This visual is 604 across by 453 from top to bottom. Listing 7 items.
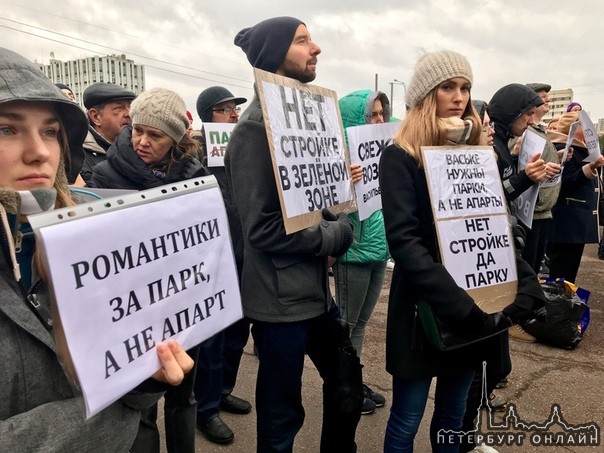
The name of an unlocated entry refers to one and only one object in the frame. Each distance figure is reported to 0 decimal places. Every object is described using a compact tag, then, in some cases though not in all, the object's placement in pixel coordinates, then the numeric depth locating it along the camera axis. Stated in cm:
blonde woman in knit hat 176
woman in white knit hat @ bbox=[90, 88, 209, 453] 233
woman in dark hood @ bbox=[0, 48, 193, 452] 91
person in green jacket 274
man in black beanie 185
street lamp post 4535
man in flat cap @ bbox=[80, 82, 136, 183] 323
